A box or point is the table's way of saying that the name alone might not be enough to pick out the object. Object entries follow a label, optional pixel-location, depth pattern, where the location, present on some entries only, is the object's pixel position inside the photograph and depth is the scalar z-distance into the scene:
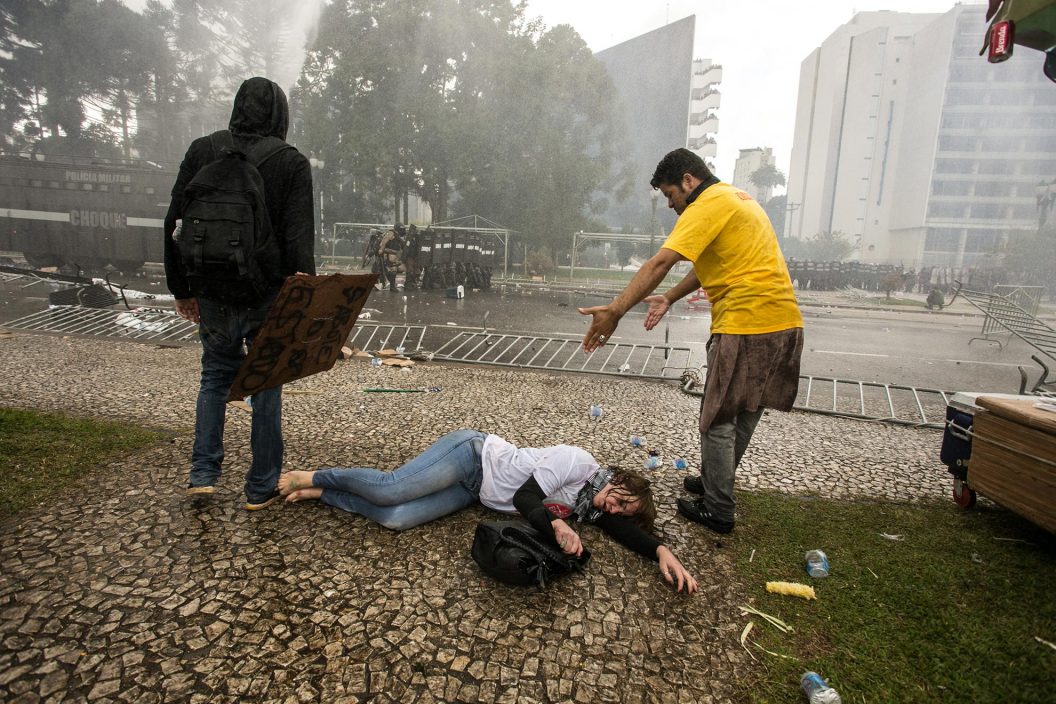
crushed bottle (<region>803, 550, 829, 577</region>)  2.46
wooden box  2.55
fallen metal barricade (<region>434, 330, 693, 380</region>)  6.68
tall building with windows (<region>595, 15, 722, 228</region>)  56.34
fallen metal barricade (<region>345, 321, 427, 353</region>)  7.45
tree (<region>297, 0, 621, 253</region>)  24.17
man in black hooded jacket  2.51
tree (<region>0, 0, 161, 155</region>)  21.69
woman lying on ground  2.58
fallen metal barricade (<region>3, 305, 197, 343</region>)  7.14
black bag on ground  2.20
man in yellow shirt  2.72
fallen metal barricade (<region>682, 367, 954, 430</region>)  5.18
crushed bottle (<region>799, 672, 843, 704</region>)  1.71
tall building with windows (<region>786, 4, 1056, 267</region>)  49.16
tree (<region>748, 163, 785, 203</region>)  73.69
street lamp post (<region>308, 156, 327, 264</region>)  19.25
